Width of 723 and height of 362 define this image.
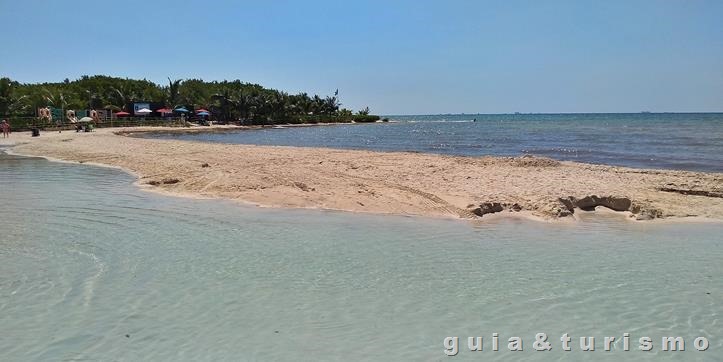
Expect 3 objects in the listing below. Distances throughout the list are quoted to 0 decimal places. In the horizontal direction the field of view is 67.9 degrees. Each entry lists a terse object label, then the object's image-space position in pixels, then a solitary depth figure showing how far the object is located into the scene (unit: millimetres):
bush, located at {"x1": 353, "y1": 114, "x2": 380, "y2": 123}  126125
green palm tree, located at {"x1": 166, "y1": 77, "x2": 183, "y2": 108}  81456
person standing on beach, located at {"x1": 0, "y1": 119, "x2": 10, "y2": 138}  43656
